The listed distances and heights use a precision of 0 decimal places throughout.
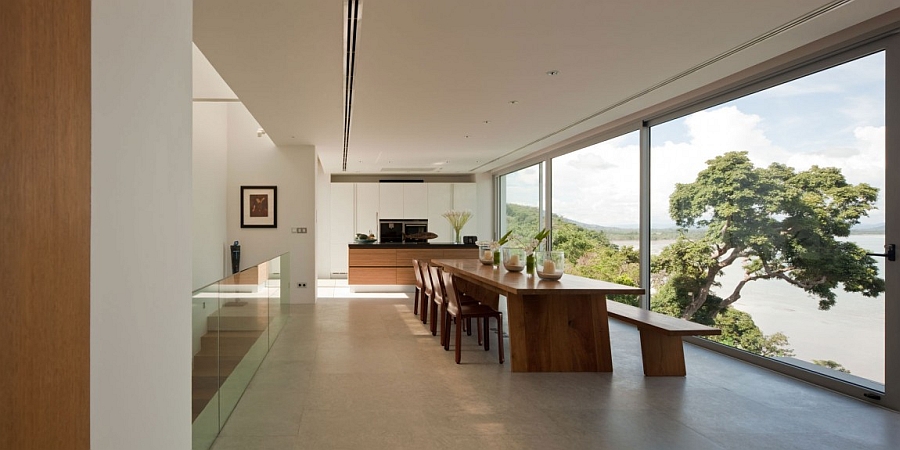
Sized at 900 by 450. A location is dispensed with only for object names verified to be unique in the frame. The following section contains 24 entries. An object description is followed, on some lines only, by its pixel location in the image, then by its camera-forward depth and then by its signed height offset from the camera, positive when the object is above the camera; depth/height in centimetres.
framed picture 839 +25
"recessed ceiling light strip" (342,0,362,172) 318 +124
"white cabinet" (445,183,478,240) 1298 +61
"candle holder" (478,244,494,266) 647 -34
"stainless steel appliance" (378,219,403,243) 1185 -12
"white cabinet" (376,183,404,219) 1277 +52
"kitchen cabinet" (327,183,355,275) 1268 +7
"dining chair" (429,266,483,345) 546 -73
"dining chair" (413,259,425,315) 698 -75
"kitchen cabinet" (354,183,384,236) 1271 +37
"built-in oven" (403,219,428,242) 1241 -3
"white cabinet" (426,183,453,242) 1288 +46
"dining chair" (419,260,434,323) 628 -72
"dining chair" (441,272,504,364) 476 -76
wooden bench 431 -96
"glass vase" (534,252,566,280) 464 -33
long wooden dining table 446 -84
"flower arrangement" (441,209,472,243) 907 +15
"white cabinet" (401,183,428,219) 1280 +59
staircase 267 -72
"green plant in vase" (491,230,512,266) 612 -24
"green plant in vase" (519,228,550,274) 523 -23
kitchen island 980 -58
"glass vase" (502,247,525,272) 551 -33
